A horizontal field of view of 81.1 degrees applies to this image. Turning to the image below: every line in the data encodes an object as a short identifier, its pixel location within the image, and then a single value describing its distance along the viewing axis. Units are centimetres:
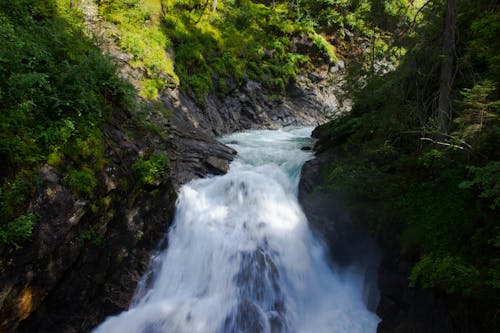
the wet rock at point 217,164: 984
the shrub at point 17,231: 427
